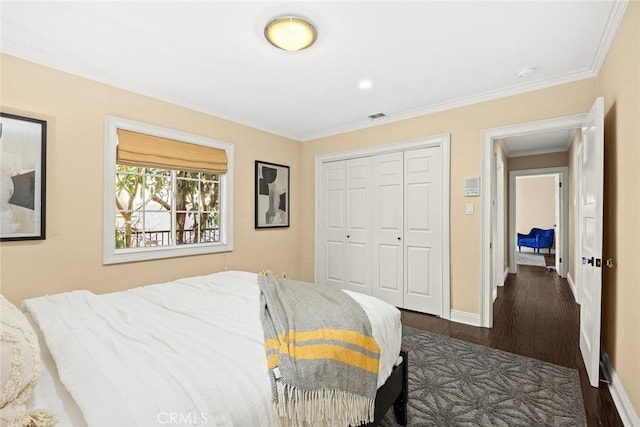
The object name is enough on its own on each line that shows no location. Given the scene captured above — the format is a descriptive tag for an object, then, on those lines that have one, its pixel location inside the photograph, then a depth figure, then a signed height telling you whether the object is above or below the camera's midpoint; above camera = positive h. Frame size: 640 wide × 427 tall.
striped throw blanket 1.12 -0.61
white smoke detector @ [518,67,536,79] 2.62 +1.29
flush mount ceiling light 1.99 +1.26
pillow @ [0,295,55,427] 0.76 -0.46
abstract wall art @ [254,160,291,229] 4.19 +0.27
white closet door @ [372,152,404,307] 3.87 -0.17
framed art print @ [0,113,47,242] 2.24 +0.27
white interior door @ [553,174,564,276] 5.73 -0.43
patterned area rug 1.77 -1.19
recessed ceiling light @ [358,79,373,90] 2.89 +1.29
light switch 3.27 +0.07
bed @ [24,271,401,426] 0.86 -0.54
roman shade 2.89 +0.64
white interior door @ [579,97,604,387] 2.05 -0.17
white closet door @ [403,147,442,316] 3.54 -0.19
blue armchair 8.42 -0.67
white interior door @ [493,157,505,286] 4.73 -0.27
